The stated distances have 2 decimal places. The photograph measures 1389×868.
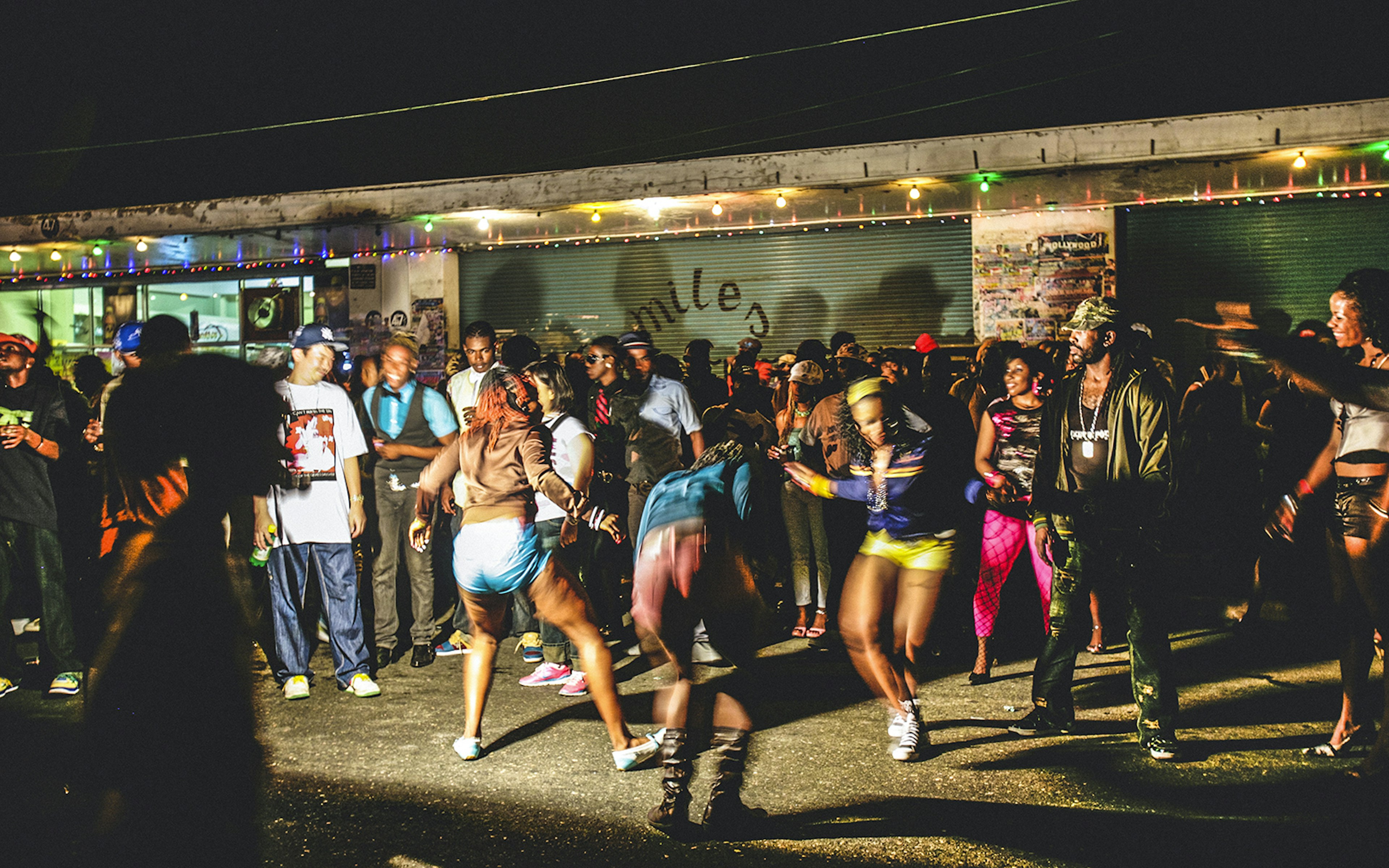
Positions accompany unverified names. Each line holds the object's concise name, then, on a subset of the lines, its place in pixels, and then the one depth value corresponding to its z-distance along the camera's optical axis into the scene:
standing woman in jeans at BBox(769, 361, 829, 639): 7.37
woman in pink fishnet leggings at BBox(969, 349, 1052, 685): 5.93
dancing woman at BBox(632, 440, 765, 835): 3.93
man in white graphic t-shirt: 5.98
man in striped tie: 7.20
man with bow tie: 6.71
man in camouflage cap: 4.64
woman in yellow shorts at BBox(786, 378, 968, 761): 4.70
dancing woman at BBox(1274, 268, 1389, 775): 4.26
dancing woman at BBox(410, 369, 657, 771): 4.60
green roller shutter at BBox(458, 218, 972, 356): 12.09
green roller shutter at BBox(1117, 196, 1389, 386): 10.55
